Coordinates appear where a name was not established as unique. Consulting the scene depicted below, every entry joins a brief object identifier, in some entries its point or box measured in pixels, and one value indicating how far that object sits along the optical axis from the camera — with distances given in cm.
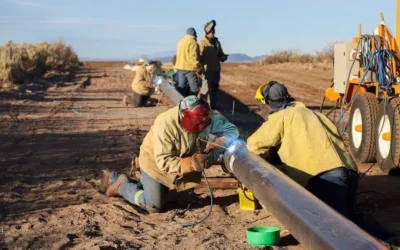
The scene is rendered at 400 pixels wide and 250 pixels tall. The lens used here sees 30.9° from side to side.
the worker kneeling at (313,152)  638
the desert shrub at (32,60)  2731
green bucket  607
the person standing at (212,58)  1689
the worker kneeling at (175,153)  695
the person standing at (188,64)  1605
